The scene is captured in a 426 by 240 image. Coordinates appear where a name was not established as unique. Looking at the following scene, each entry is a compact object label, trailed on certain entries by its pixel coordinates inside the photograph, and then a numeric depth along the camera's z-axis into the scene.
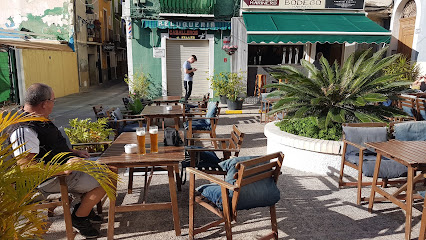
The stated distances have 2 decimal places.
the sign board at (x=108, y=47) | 22.97
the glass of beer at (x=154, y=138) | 3.05
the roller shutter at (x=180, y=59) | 12.67
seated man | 2.65
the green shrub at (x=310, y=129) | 4.83
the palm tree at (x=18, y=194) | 1.58
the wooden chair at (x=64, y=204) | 2.74
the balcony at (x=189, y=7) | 11.78
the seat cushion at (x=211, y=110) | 5.69
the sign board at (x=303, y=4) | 12.04
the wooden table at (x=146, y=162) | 2.84
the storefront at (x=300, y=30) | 9.70
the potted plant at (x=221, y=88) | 10.49
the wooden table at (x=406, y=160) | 2.96
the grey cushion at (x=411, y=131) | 4.06
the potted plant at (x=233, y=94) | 9.95
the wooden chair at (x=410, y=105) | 6.78
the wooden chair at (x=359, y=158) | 3.74
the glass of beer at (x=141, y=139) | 2.99
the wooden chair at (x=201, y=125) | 5.62
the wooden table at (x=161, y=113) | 5.68
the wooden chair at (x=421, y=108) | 6.54
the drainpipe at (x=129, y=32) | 11.79
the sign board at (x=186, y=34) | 12.29
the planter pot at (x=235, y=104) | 9.94
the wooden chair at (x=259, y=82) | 12.48
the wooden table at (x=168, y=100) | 7.97
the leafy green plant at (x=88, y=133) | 4.14
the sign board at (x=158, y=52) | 12.21
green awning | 9.55
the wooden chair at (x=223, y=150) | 3.57
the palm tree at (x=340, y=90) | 4.96
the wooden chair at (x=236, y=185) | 2.52
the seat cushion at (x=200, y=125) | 5.95
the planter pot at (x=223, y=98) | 11.44
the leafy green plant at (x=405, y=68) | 10.29
